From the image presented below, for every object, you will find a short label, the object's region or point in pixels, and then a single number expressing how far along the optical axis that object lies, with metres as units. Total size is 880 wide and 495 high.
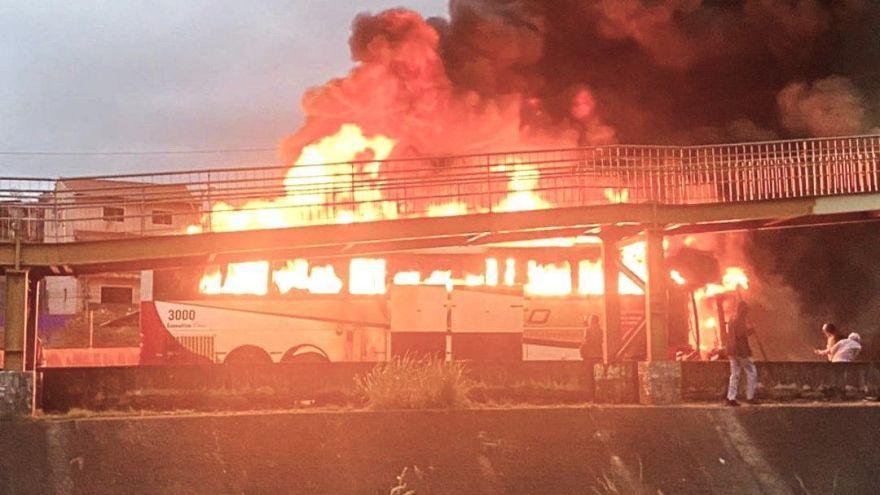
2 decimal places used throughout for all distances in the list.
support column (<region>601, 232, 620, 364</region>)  15.01
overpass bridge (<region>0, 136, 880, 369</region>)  13.15
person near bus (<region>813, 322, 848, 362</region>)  15.94
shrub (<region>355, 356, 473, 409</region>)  12.19
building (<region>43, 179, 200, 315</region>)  13.57
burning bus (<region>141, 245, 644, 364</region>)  17.31
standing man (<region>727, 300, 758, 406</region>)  13.48
